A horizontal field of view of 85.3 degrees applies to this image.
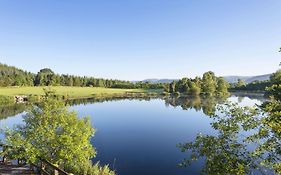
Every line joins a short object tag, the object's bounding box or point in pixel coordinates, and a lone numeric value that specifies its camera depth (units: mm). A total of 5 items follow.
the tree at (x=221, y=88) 88181
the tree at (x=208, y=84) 89069
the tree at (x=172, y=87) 100929
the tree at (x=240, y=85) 115920
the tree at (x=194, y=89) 89298
